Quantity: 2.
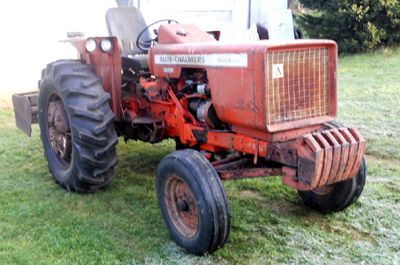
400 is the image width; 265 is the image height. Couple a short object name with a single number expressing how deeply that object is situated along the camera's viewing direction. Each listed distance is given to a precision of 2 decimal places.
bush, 12.59
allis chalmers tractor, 3.05
